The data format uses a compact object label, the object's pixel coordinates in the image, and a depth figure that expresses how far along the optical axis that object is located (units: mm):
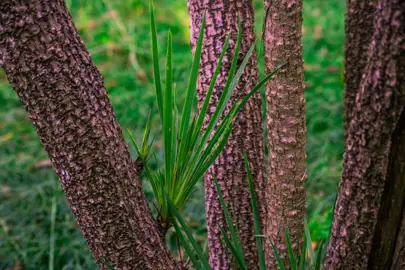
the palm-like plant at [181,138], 2830
